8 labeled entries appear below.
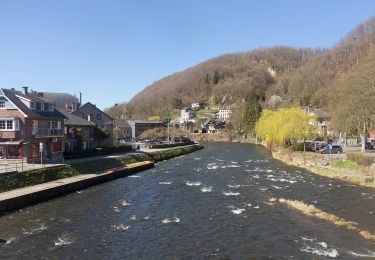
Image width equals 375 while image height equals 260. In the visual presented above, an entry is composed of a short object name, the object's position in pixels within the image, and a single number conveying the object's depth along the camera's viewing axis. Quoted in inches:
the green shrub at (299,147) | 2714.6
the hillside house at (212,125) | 7106.3
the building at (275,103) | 7311.0
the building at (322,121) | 4237.0
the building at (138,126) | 5585.6
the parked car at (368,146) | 2561.5
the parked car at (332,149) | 2433.6
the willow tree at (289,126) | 2864.2
